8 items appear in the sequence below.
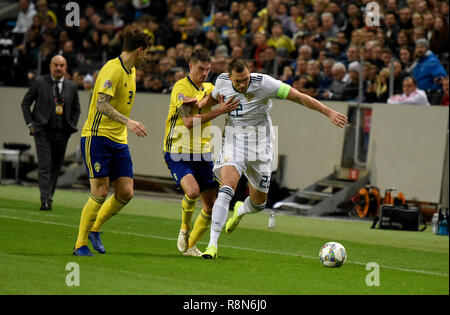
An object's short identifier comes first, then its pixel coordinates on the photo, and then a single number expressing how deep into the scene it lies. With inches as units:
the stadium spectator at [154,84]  842.8
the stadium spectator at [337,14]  810.2
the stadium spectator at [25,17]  1117.1
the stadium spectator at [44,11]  1085.1
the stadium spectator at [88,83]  887.7
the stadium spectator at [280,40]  811.4
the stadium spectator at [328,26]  794.2
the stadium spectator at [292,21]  839.7
